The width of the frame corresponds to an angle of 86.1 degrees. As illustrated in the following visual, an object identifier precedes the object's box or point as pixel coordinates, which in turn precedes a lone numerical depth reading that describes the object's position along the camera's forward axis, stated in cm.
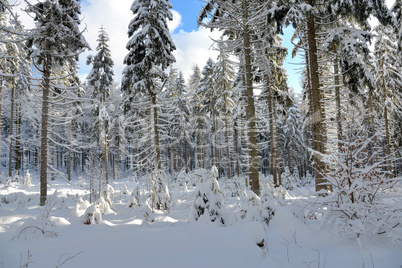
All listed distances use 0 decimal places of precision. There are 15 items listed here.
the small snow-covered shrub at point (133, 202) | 786
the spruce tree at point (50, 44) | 971
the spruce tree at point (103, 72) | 2141
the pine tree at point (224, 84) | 2253
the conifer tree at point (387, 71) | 1820
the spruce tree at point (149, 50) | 1196
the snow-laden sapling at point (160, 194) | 793
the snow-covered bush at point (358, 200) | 335
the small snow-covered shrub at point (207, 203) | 470
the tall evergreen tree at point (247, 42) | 856
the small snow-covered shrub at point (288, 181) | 1865
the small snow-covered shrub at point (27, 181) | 1850
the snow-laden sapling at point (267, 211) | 486
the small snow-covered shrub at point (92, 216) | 470
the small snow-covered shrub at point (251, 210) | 469
